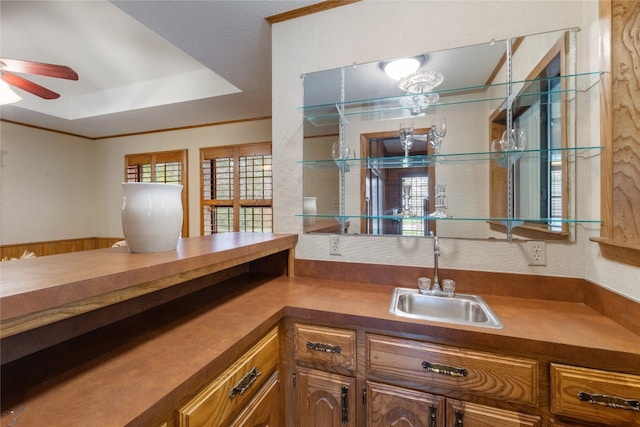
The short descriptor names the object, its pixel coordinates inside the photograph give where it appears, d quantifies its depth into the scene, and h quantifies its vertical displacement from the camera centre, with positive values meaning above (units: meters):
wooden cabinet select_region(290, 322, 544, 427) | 0.92 -0.62
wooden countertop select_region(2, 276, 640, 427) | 0.61 -0.41
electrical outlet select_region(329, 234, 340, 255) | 1.65 -0.19
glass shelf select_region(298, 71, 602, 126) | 1.28 +0.62
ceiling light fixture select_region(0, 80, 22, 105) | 1.97 +0.89
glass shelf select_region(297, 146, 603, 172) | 1.28 +0.29
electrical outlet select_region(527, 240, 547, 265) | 1.31 -0.19
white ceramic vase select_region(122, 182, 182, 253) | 0.93 -0.01
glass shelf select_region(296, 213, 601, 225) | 1.28 -0.03
